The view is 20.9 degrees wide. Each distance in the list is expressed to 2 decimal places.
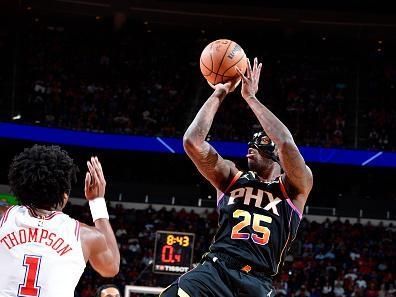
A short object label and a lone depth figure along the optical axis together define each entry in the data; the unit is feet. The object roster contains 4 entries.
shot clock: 59.39
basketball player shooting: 21.92
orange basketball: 25.17
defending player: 15.35
